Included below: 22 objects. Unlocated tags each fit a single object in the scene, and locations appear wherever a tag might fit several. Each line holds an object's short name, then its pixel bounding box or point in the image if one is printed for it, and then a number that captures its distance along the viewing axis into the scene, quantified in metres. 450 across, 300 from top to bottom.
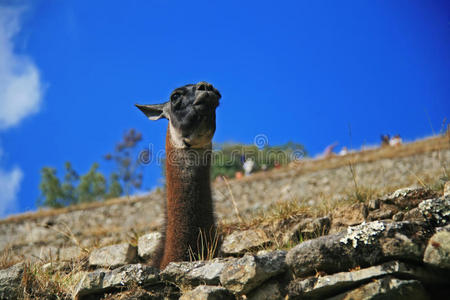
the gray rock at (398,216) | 9.59
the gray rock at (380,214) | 10.18
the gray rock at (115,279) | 8.27
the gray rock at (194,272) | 7.82
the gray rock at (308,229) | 10.85
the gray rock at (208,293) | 7.11
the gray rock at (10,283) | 8.72
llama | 10.09
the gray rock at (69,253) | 13.79
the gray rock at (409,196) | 10.03
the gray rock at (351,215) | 10.48
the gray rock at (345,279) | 6.63
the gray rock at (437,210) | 7.32
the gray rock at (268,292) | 7.20
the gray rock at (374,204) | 10.73
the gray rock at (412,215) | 8.90
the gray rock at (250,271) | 7.12
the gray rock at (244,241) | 10.79
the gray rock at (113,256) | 11.72
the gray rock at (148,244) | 12.17
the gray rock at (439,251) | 6.38
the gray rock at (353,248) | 6.90
